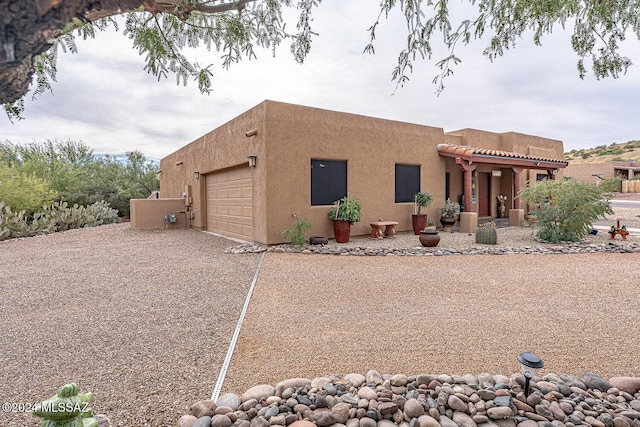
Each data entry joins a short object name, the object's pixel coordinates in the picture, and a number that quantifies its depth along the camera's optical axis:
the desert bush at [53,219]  12.23
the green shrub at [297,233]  8.70
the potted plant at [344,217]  9.42
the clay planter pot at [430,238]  8.66
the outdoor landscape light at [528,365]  2.13
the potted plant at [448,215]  12.03
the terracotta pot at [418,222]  11.27
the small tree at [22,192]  14.06
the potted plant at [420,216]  11.28
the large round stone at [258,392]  2.25
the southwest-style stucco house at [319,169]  9.07
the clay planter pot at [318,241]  8.86
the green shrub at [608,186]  9.30
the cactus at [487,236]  9.16
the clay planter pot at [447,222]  12.01
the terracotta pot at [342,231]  9.42
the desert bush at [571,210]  9.07
